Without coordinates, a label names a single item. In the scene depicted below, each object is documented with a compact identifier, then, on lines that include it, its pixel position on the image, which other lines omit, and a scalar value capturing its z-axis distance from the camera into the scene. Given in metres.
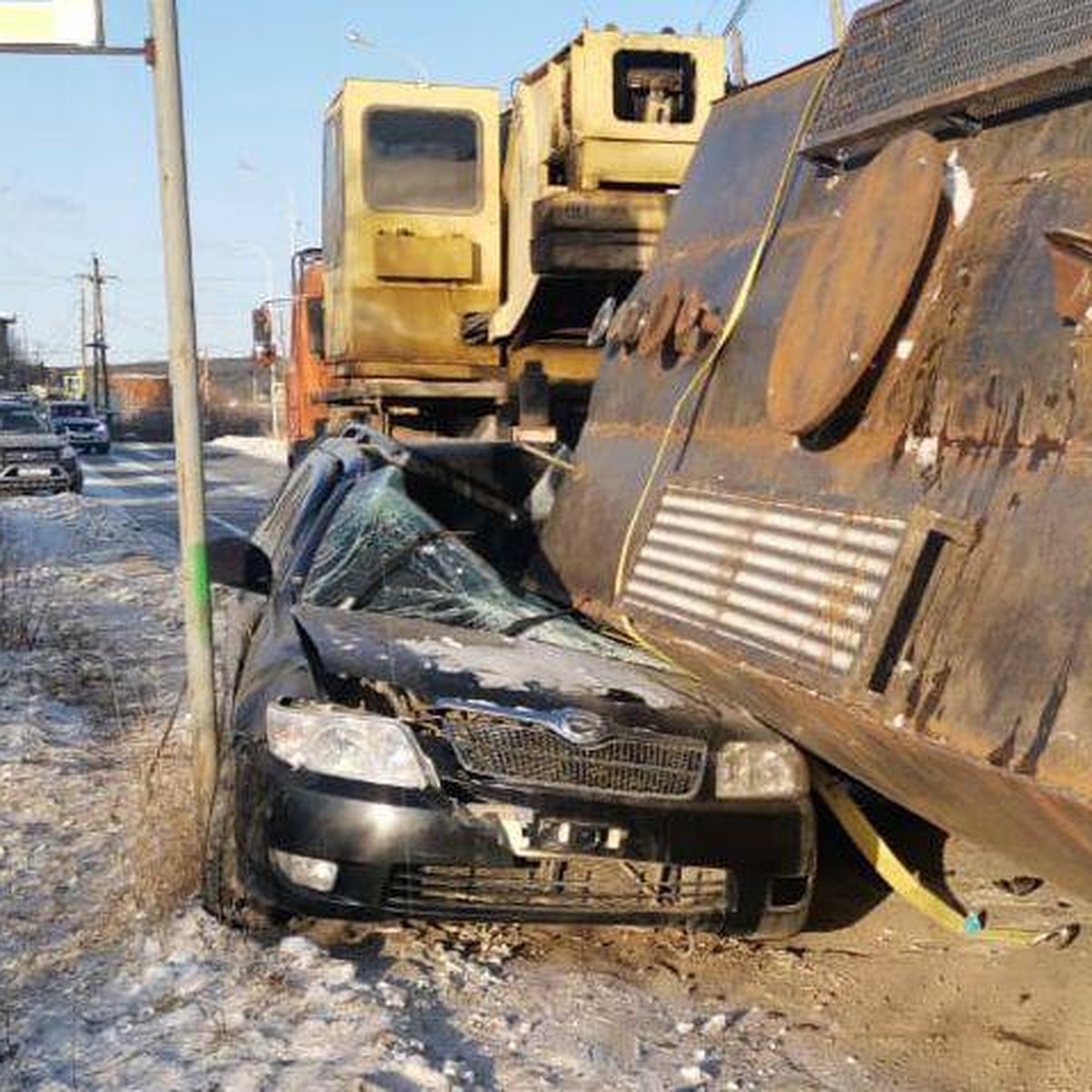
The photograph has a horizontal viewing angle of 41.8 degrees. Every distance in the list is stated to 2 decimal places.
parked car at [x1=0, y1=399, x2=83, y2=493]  25.27
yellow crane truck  9.16
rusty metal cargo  2.98
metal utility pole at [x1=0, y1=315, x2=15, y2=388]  91.81
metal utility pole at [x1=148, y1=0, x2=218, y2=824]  4.88
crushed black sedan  3.94
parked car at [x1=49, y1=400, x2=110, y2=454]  48.22
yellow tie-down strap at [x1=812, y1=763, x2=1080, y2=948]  4.36
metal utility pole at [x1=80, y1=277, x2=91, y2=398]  90.70
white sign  4.73
